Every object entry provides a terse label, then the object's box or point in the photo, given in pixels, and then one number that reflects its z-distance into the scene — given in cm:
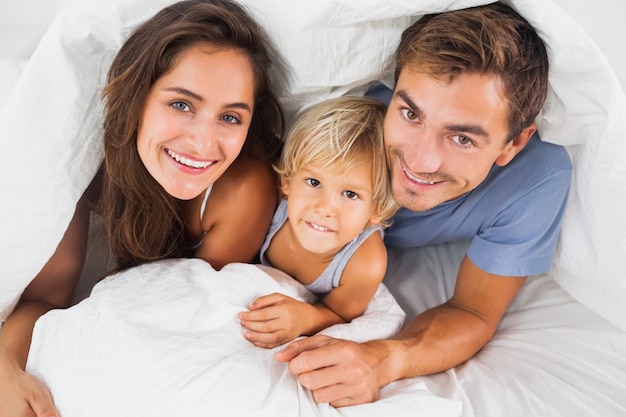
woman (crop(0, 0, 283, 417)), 110
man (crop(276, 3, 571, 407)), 111
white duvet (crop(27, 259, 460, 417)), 98
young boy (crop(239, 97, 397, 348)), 120
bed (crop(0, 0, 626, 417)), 102
